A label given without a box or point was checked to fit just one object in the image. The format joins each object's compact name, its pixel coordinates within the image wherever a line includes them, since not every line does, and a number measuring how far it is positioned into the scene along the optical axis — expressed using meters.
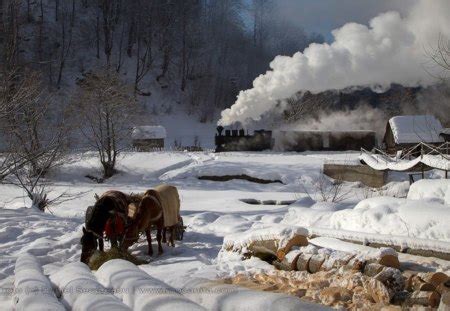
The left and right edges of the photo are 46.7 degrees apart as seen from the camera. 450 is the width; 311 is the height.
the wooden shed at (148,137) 41.36
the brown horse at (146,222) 10.08
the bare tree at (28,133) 15.14
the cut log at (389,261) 7.26
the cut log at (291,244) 8.93
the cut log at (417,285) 6.41
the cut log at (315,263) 7.94
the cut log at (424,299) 5.97
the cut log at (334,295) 6.27
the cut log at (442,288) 6.09
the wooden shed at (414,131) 35.78
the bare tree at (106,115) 33.22
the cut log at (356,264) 7.24
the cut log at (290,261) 8.38
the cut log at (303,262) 8.20
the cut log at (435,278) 6.50
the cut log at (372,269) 6.96
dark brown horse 9.77
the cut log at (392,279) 6.48
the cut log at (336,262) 7.64
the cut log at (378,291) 6.22
